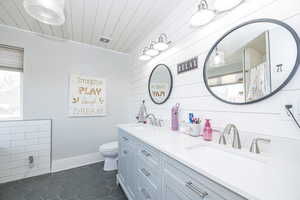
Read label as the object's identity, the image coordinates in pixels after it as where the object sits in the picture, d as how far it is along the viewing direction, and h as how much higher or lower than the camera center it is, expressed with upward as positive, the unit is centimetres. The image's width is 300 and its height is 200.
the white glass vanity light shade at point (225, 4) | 94 +74
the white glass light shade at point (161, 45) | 167 +75
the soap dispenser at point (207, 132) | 110 -27
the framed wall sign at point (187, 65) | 134 +41
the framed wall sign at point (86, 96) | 241 +9
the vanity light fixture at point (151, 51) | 184 +74
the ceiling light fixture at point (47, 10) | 109 +84
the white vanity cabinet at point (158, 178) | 61 -52
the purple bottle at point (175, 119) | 154 -22
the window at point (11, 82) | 198 +30
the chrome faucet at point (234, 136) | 93 -27
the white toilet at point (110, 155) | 216 -95
